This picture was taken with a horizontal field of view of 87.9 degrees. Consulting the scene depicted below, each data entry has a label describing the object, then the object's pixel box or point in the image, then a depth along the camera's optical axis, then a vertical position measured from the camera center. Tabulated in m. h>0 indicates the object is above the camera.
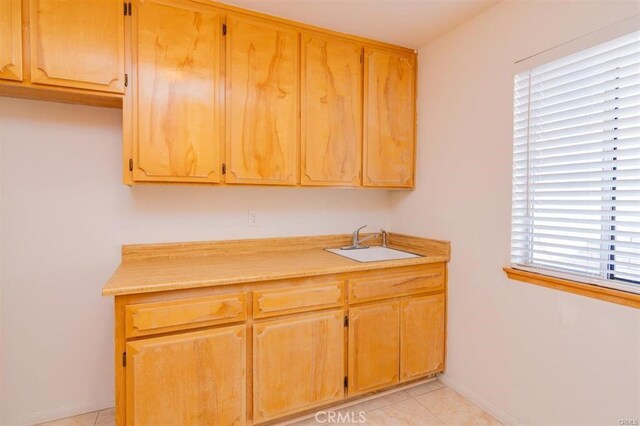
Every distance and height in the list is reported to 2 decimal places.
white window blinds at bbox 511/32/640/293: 1.38 +0.17
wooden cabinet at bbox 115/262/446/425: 1.51 -0.75
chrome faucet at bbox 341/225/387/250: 2.56 -0.29
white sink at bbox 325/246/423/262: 2.31 -0.37
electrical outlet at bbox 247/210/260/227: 2.31 -0.12
